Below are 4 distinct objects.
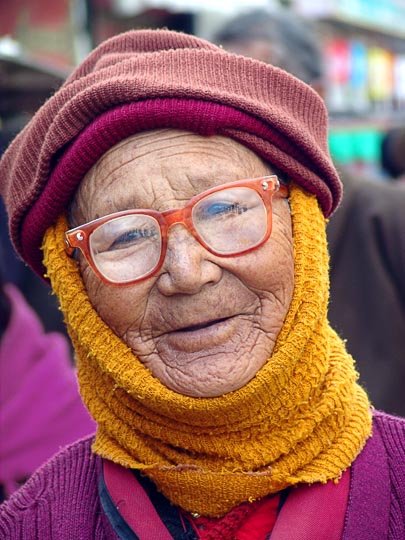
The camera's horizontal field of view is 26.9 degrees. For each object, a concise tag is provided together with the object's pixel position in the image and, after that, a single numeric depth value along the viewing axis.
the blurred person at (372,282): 2.92
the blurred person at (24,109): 3.57
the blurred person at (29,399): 2.92
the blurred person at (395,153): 4.38
